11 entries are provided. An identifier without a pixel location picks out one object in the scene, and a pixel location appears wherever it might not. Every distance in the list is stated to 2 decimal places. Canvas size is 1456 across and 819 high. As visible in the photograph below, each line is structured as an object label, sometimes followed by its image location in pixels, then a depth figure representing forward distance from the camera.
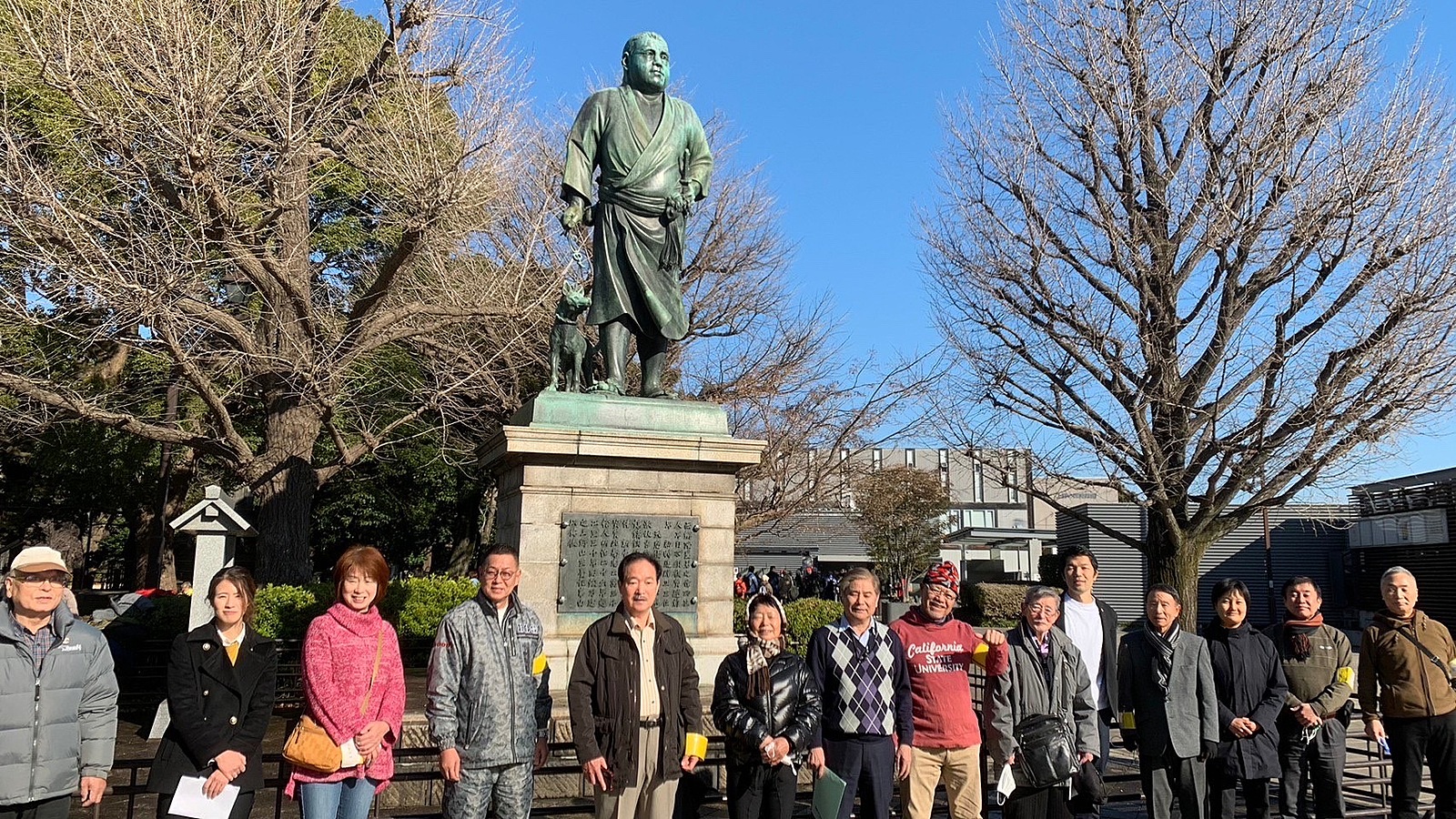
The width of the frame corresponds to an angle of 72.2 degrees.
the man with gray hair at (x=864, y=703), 4.50
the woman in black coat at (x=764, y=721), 4.34
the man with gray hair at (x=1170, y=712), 5.06
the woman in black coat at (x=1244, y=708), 5.21
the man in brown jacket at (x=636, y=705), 4.16
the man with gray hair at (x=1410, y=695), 5.44
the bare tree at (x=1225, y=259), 12.33
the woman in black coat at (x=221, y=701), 3.87
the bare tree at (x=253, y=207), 10.85
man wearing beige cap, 3.69
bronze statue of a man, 7.75
